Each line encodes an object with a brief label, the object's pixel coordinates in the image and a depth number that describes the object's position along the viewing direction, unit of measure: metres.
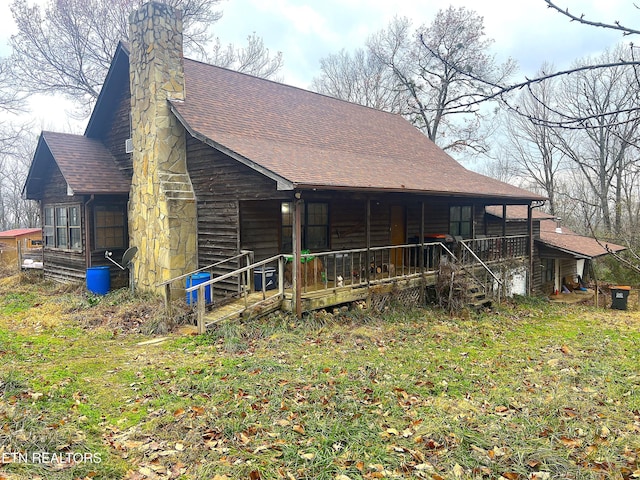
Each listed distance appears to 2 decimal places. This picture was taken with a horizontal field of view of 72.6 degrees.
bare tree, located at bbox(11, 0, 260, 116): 20.94
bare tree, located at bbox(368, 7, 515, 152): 28.70
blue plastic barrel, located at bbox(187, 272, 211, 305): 10.34
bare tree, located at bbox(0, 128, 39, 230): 39.25
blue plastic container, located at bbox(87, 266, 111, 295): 12.43
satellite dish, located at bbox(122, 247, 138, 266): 12.14
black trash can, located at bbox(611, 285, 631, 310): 17.38
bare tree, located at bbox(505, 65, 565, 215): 31.48
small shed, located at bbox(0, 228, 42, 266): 19.41
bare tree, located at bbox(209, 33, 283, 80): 26.44
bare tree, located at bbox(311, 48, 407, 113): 31.94
